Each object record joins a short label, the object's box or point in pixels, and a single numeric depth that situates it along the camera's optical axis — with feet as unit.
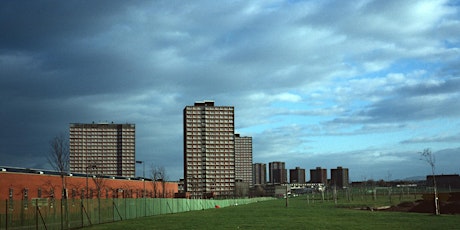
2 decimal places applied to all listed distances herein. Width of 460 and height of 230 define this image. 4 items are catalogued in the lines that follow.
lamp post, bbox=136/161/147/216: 216.21
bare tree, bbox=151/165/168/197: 443.08
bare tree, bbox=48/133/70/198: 262.47
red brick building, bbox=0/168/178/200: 232.10
